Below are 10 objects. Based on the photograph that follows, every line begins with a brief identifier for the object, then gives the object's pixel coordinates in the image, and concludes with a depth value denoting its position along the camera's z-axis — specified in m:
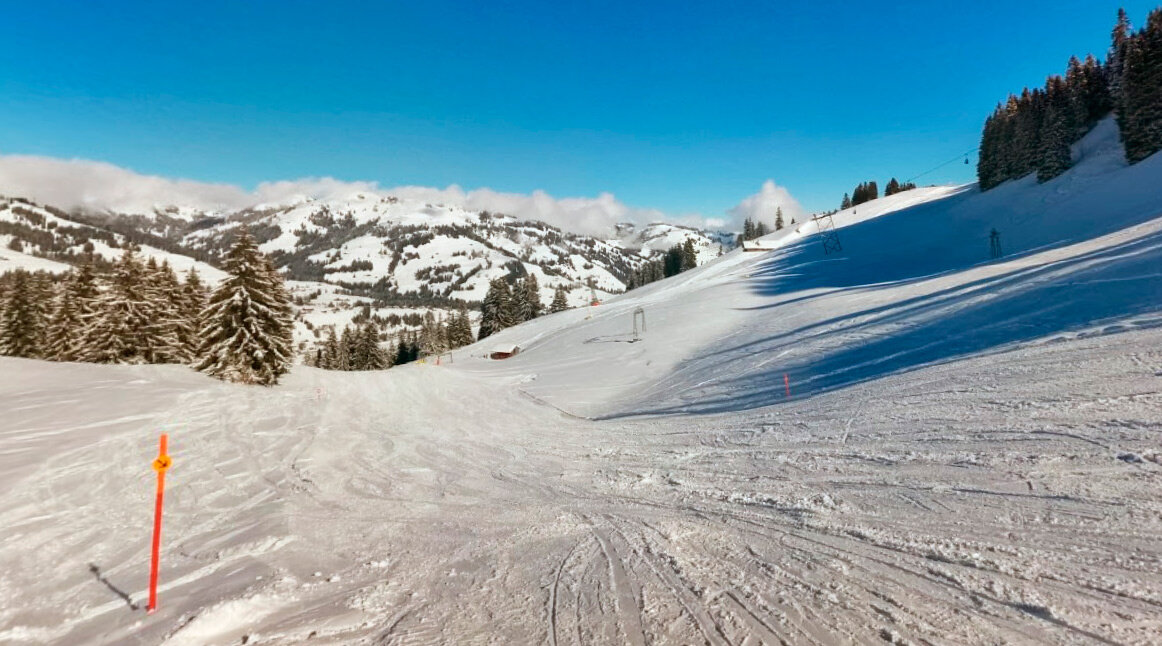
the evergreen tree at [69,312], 35.34
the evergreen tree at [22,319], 37.91
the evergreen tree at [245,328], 25.70
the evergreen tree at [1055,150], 51.09
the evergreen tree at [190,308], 36.12
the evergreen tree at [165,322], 34.03
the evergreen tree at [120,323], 32.44
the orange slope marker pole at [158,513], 4.79
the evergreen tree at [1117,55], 54.93
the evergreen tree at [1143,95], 41.88
